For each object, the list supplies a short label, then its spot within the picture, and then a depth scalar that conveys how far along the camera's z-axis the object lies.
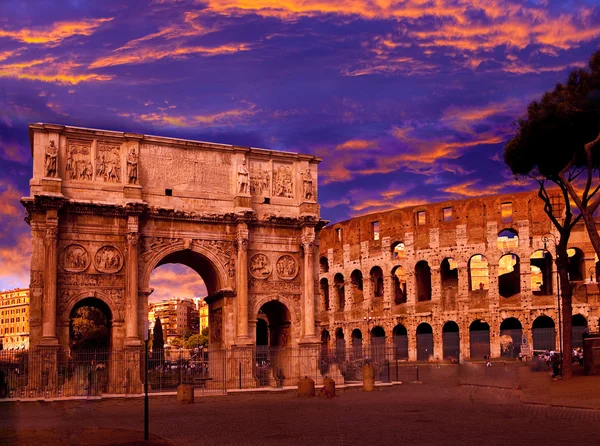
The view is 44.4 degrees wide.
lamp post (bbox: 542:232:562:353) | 51.12
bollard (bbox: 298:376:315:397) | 23.52
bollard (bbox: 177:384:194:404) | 22.11
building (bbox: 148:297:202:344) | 176.38
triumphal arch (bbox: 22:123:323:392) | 25.31
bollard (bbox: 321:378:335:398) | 22.89
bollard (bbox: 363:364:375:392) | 26.03
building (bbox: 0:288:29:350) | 125.19
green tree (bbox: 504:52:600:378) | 23.52
